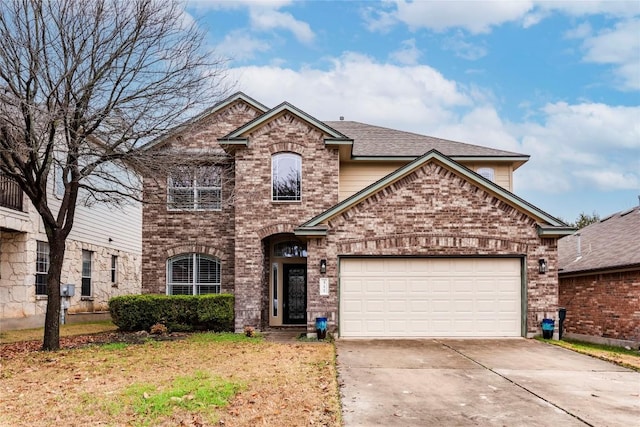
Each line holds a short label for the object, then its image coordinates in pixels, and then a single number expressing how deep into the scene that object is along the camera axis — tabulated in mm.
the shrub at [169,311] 17234
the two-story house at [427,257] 15453
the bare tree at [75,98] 12180
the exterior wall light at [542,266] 15398
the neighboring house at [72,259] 17641
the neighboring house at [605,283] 14734
